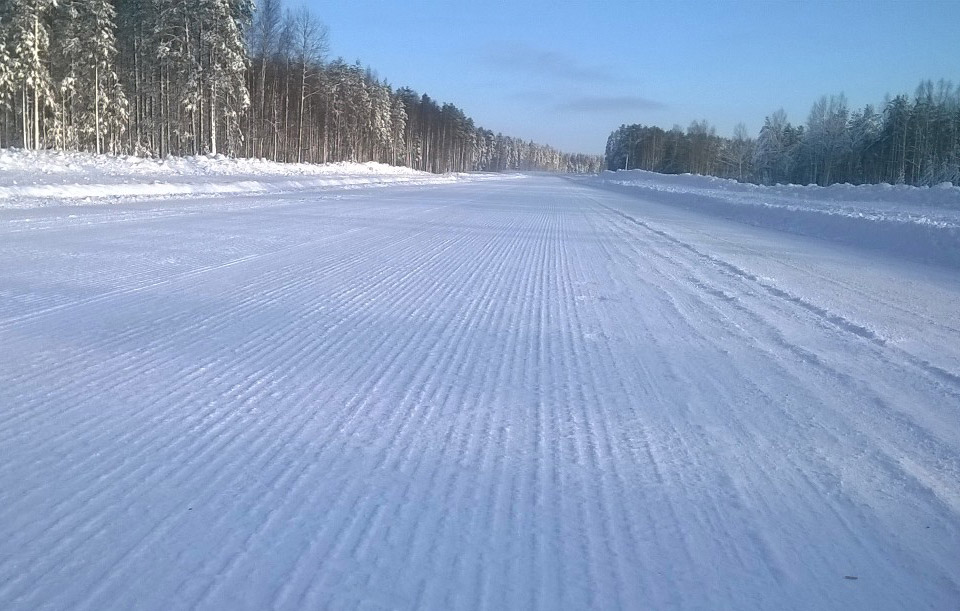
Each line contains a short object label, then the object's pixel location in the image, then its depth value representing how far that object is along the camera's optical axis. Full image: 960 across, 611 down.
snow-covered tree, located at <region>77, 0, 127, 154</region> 39.47
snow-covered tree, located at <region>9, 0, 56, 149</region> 36.25
